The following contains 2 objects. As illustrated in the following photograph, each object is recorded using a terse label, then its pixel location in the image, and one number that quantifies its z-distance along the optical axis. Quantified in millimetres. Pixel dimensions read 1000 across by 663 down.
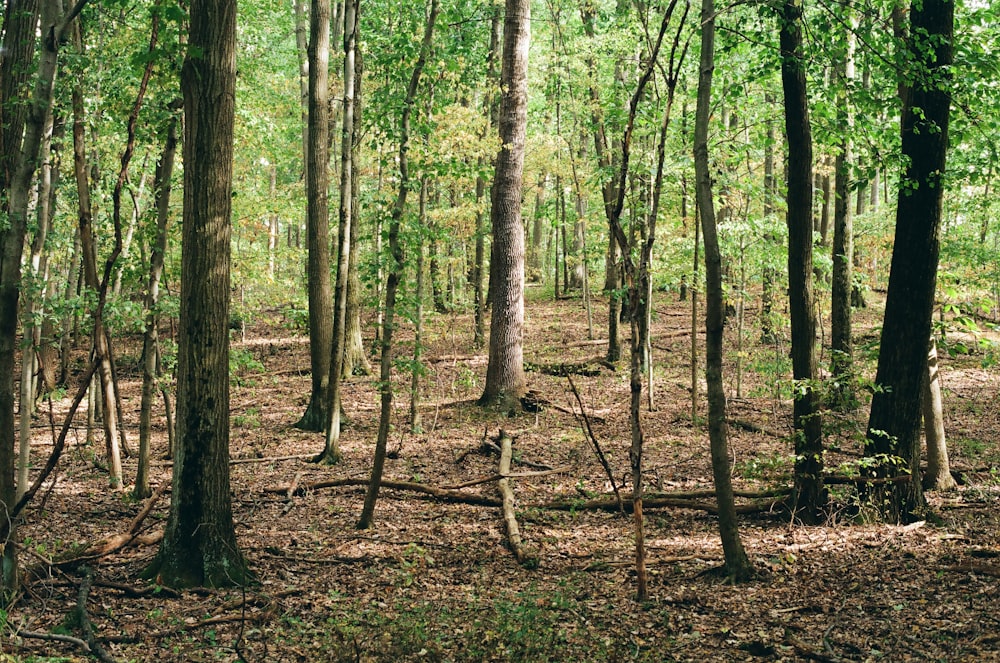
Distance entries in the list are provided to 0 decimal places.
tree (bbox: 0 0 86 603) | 4930
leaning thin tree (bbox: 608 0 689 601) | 5434
